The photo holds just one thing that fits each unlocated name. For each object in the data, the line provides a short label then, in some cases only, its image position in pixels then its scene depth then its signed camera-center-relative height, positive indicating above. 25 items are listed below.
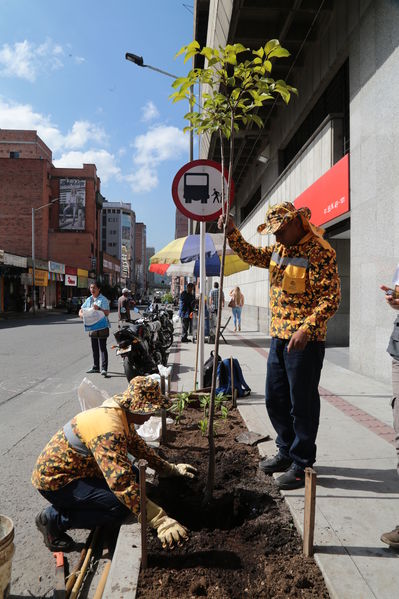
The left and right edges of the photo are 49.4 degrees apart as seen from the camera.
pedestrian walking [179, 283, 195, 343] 14.06 -0.21
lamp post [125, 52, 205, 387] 5.18 +0.06
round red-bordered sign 4.71 +1.23
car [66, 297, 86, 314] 37.41 -0.46
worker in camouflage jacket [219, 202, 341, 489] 2.97 -0.05
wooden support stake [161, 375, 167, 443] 4.03 -1.18
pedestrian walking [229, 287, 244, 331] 16.24 -0.07
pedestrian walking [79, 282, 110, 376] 8.45 -0.63
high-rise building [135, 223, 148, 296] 169.65 +19.11
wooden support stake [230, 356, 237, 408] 5.34 -1.08
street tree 2.73 +1.41
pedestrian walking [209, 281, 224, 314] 14.12 +0.03
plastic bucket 1.82 -1.11
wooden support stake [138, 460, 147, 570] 2.13 -1.08
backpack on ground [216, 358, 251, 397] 5.83 -1.03
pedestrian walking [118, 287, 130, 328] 13.26 -0.18
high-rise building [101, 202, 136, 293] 138.88 +22.97
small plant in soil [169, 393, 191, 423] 4.71 -1.19
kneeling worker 2.62 -1.06
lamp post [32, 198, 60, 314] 35.60 +2.20
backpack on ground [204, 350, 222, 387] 6.02 -1.03
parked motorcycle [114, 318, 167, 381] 7.06 -0.86
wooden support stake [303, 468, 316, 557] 2.10 -1.04
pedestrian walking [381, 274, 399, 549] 2.52 -0.28
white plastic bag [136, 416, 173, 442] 4.14 -1.27
